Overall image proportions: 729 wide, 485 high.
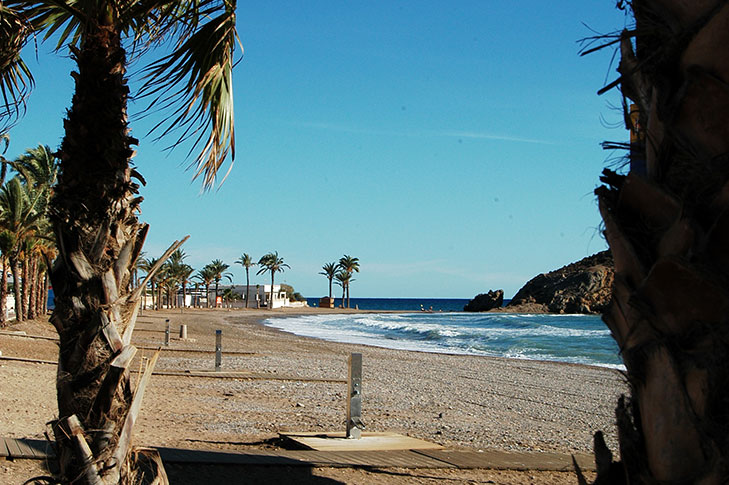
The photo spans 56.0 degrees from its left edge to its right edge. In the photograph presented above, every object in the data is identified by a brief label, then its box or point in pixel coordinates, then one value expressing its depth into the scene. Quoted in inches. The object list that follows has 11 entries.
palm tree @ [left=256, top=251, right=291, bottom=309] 5128.0
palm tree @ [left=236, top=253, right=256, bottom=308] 5049.2
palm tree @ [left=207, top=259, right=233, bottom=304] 4931.1
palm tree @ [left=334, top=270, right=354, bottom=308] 5605.3
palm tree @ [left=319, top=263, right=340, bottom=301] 5649.6
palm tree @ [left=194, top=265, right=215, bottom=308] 4911.4
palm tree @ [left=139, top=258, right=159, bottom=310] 3674.2
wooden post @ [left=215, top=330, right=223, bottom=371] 634.8
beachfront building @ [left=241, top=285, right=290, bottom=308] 4856.5
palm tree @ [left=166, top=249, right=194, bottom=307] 4175.2
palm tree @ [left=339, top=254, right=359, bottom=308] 5585.6
